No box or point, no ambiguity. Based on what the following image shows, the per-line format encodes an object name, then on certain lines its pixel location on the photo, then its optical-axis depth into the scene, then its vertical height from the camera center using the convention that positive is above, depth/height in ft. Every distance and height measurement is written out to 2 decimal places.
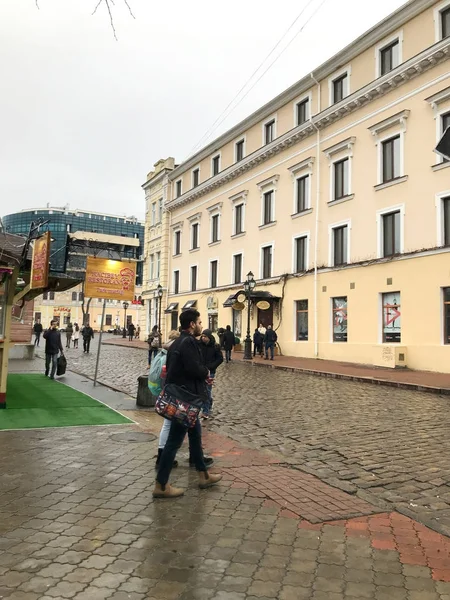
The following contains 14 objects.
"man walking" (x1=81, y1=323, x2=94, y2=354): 91.59 -1.02
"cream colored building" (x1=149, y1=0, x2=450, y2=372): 63.21 +20.80
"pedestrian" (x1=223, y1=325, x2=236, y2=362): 73.72 -1.05
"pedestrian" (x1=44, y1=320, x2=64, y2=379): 48.55 -1.40
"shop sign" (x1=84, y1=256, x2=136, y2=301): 42.67 +4.74
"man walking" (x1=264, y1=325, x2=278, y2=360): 77.03 -0.67
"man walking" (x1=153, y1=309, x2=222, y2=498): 15.49 -1.43
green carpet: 27.35 -4.87
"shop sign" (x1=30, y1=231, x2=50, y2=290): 27.99 +4.01
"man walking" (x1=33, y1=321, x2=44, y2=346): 111.78 +0.25
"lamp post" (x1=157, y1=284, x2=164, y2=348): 118.75 +9.52
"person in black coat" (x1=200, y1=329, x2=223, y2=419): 22.63 -0.85
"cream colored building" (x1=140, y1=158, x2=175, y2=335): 132.05 +25.19
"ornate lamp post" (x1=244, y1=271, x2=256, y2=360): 77.34 +3.59
